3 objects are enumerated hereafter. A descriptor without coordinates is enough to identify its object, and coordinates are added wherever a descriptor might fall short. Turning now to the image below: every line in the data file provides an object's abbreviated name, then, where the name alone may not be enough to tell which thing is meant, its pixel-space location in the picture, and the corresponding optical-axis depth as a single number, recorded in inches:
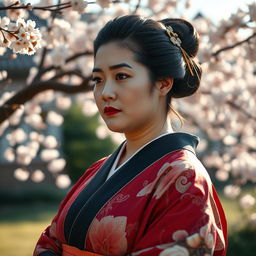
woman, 83.0
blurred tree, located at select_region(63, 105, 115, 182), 533.0
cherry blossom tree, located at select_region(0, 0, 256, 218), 167.5
